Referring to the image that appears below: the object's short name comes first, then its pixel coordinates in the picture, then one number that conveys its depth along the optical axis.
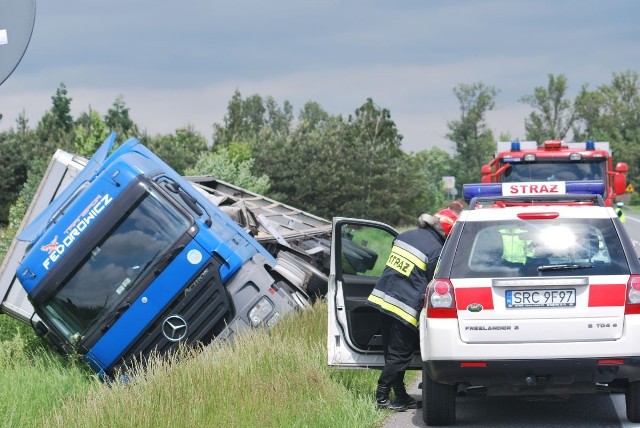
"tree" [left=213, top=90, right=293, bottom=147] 49.66
